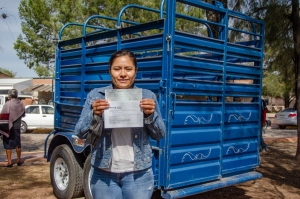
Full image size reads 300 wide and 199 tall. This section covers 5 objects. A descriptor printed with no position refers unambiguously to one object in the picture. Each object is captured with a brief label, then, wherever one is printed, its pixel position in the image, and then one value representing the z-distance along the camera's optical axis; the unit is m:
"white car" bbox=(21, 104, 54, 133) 16.92
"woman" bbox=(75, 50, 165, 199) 2.62
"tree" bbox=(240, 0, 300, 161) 8.33
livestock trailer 4.11
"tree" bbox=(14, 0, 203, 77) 18.21
